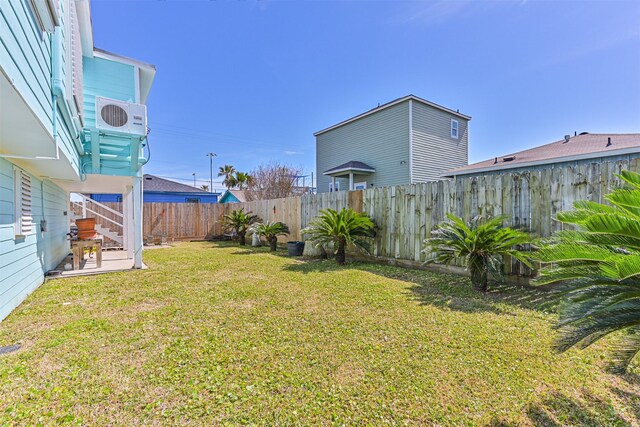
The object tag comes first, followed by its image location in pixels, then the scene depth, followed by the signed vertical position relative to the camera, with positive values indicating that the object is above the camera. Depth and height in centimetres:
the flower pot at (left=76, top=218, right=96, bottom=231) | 679 -26
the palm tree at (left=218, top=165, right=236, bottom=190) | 3409 +500
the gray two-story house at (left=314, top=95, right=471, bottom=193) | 1284 +324
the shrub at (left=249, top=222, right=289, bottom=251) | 968 -64
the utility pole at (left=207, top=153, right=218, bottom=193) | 3498 +600
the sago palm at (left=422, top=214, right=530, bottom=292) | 414 -51
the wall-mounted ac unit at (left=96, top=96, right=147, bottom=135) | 565 +194
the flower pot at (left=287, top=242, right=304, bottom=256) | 848 -105
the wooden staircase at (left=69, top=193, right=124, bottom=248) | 970 -16
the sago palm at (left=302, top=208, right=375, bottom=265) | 666 -43
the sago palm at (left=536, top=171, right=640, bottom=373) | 146 -38
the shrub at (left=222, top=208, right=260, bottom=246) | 1162 -35
